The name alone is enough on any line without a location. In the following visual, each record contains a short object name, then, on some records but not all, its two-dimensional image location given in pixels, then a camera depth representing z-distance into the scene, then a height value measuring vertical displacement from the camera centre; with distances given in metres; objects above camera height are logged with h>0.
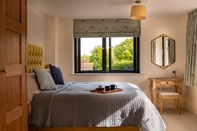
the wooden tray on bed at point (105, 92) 2.87 -0.36
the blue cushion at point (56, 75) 3.81 -0.18
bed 2.64 -0.61
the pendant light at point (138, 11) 3.55 +0.91
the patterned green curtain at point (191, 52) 4.31 +0.28
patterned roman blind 5.20 +0.92
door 1.88 -0.01
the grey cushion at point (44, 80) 3.05 -0.22
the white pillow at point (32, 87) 2.77 -0.30
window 5.41 +0.26
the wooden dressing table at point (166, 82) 4.75 -0.39
